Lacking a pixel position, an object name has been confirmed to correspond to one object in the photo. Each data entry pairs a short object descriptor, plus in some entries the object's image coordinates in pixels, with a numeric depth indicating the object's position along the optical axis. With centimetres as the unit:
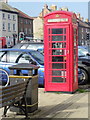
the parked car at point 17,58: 978
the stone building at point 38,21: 8169
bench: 466
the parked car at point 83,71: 1013
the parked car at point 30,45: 1465
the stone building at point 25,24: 6766
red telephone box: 802
